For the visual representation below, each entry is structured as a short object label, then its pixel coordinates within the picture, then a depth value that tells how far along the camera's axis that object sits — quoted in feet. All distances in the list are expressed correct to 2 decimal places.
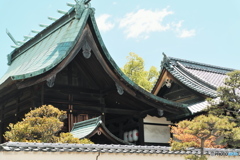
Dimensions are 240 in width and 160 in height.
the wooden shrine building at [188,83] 68.03
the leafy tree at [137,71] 115.96
